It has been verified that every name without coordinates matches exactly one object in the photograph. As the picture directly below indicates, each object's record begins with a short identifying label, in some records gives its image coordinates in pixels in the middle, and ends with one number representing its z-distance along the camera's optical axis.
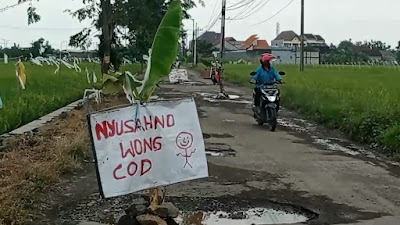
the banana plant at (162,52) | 5.46
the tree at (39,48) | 67.47
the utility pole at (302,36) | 38.31
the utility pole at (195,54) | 78.19
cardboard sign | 5.08
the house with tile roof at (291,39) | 110.54
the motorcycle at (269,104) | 13.65
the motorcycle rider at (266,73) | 13.94
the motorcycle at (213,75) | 35.17
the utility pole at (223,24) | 35.15
